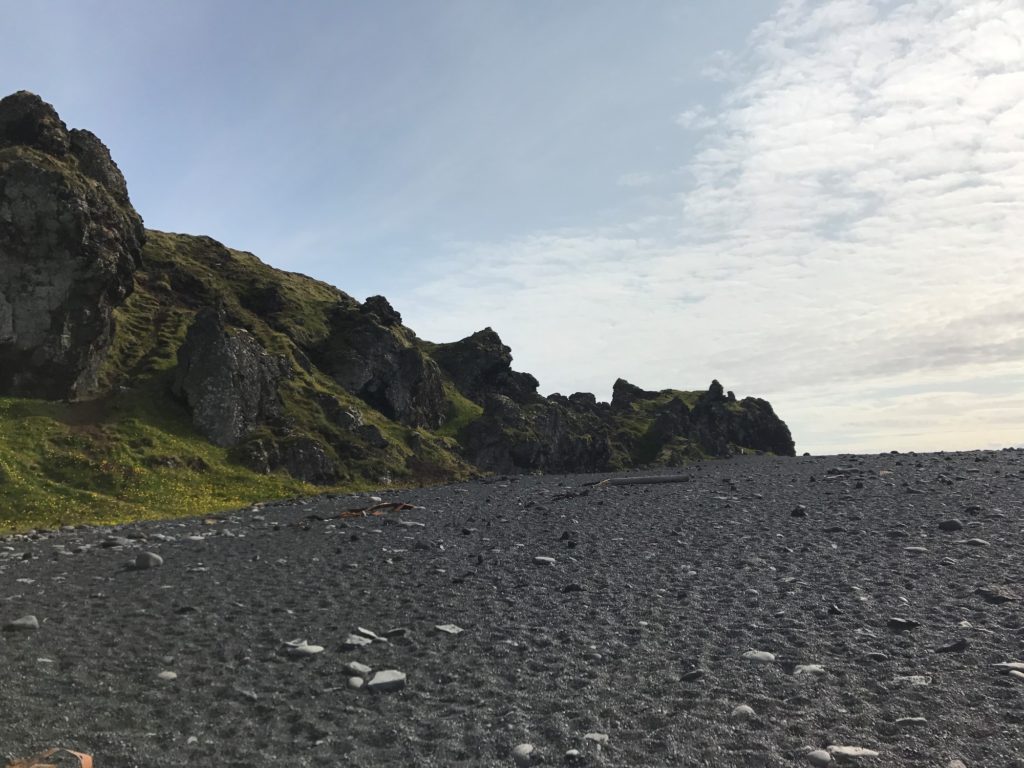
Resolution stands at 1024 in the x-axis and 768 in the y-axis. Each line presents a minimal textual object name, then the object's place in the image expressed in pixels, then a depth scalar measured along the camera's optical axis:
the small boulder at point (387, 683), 8.64
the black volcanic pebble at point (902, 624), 10.31
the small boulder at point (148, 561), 16.61
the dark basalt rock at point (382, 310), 116.75
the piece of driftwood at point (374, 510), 26.26
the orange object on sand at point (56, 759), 6.31
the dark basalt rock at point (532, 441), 114.81
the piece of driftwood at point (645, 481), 36.72
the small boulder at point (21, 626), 11.38
